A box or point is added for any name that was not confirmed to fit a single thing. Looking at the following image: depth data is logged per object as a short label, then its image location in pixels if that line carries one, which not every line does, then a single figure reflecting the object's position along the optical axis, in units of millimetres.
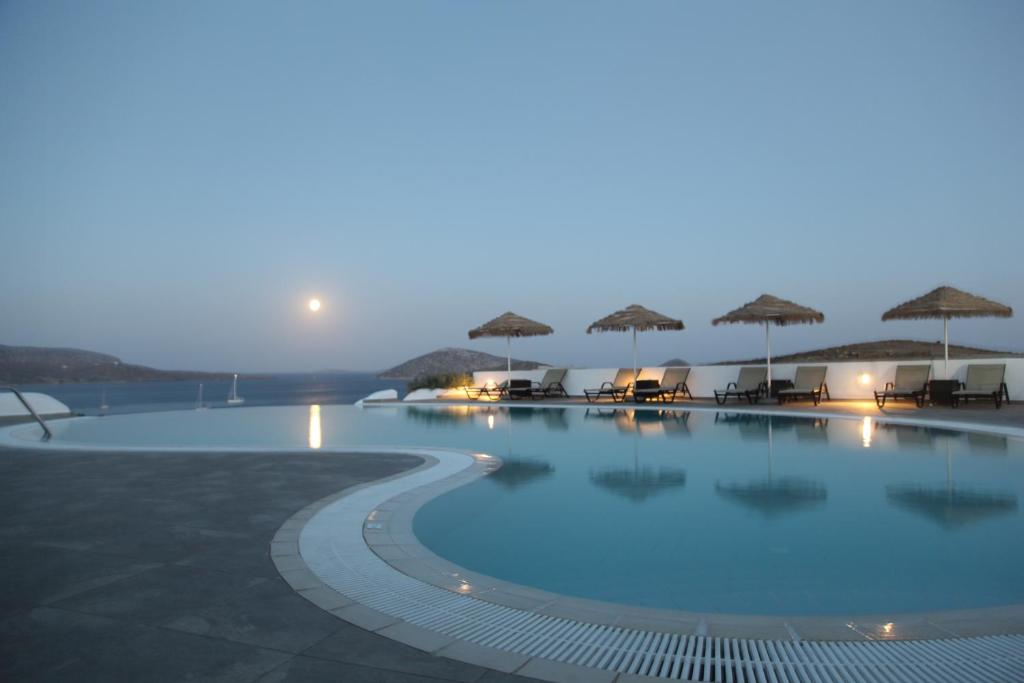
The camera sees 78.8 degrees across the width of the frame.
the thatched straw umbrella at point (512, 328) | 18047
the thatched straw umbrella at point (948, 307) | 12656
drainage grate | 2172
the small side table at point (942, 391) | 11727
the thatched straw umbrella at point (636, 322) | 16141
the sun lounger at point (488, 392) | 17797
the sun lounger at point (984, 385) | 11602
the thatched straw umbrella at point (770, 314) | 14219
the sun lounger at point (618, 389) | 15625
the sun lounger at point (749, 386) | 14055
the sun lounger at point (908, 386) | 12234
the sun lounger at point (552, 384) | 17438
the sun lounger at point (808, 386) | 13453
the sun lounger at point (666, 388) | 14945
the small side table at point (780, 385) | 13771
